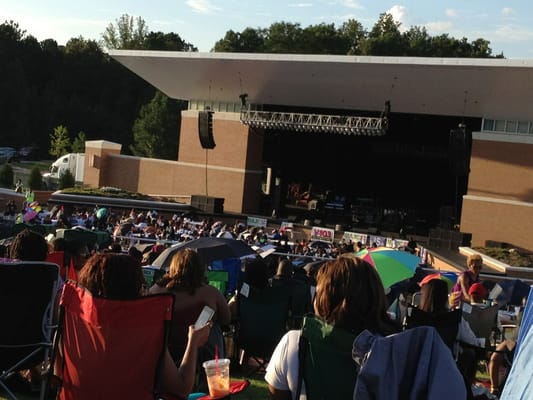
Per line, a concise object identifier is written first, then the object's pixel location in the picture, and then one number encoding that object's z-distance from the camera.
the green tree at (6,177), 40.53
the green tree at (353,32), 74.22
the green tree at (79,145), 52.59
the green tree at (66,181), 37.59
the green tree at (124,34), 80.31
